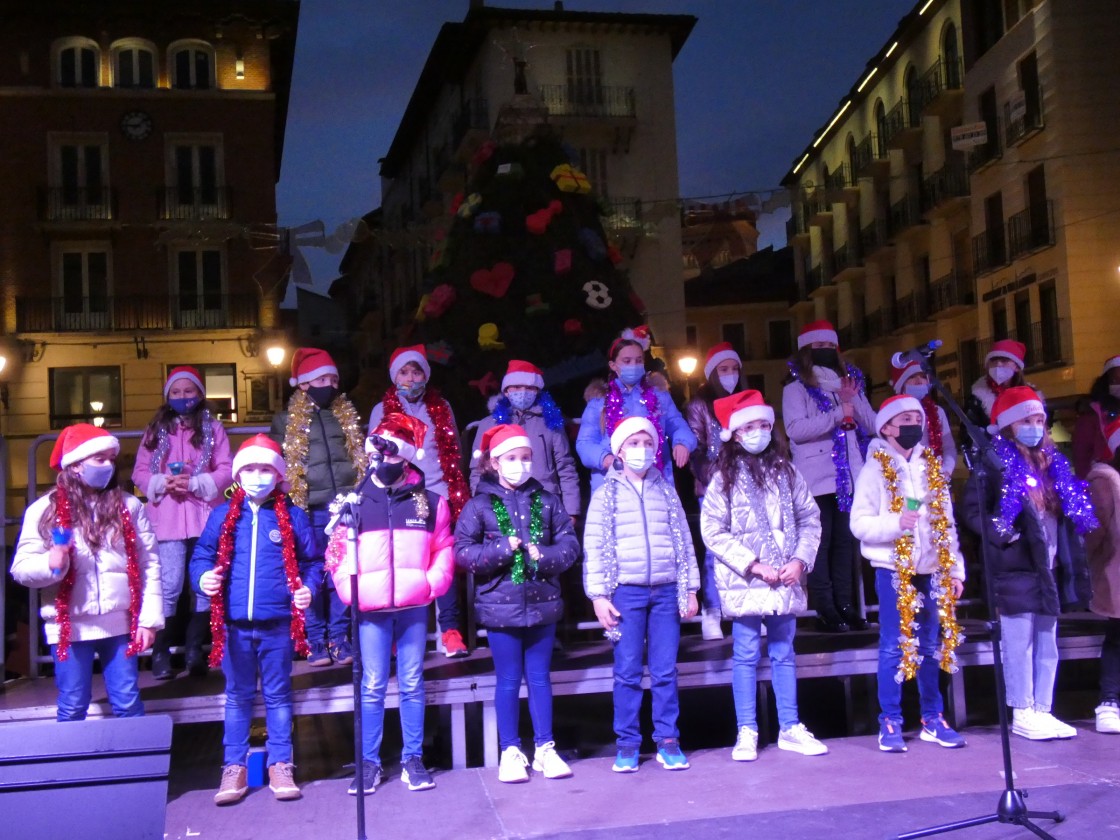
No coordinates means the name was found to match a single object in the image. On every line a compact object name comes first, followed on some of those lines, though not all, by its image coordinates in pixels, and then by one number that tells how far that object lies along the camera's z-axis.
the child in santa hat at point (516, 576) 5.76
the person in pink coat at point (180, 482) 6.43
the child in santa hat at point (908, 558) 6.09
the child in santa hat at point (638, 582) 5.89
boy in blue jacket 5.51
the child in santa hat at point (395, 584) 5.64
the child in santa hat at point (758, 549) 6.03
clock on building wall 25.69
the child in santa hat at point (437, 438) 6.84
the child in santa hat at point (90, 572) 5.35
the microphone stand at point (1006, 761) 4.75
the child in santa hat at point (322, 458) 6.54
